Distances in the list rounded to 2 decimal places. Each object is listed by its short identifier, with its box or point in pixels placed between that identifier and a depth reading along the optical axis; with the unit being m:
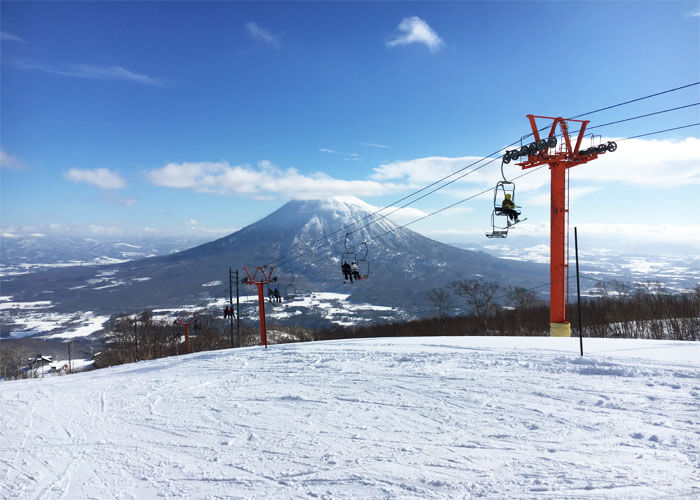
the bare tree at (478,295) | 52.28
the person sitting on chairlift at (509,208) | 15.09
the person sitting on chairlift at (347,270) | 21.09
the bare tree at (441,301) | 57.47
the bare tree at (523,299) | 50.42
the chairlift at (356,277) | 20.73
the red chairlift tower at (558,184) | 17.27
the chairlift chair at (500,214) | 14.98
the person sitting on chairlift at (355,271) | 21.06
